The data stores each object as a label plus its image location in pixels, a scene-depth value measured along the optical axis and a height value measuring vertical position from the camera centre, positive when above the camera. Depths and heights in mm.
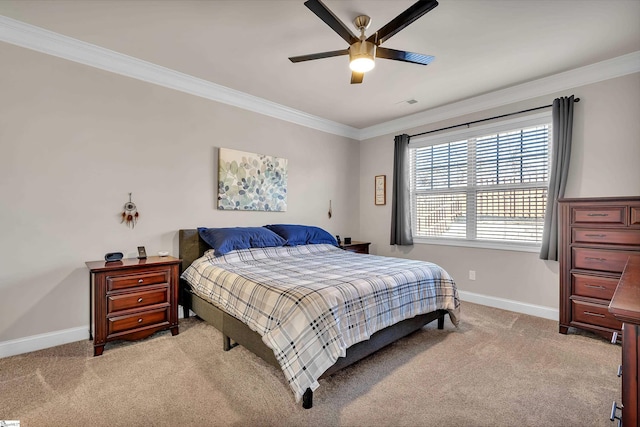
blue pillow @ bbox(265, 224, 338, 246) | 3812 -355
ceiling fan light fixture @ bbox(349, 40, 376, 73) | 2189 +1149
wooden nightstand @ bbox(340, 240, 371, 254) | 4536 -606
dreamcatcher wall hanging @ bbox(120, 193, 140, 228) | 2990 -88
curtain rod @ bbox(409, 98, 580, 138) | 3379 +1166
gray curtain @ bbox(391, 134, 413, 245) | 4555 +181
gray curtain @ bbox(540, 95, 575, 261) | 3152 +479
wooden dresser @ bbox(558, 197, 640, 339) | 2561 -381
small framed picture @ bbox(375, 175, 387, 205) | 4977 +314
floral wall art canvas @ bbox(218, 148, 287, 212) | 3670 +336
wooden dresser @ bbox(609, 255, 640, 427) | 853 -433
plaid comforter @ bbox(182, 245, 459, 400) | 1796 -669
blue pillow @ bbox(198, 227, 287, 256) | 3174 -351
